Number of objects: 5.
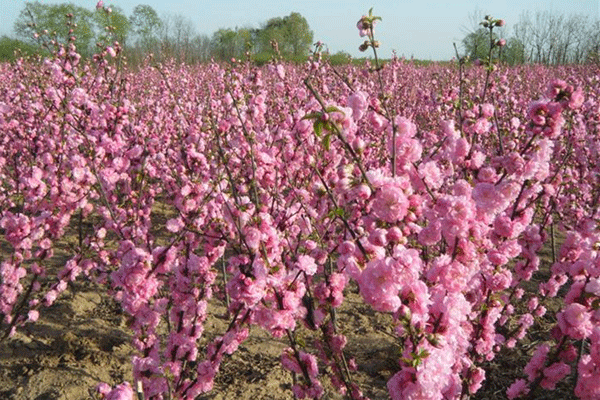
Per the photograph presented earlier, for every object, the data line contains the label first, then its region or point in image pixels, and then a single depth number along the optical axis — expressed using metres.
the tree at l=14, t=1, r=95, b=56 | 52.65
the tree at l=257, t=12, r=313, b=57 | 80.38
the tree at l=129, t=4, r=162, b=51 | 65.19
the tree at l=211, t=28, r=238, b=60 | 35.84
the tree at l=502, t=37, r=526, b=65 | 31.80
